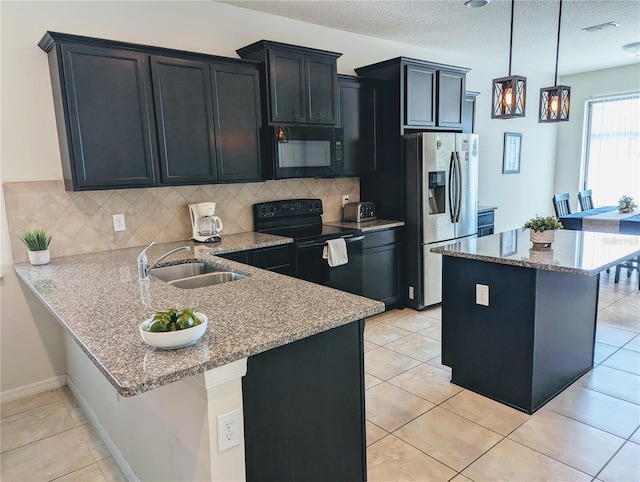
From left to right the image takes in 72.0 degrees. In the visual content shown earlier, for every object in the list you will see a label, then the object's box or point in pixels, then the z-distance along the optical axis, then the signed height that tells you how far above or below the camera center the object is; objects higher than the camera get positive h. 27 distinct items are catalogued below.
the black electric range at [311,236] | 3.57 -0.55
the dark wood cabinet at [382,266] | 4.06 -0.93
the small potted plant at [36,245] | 2.69 -0.41
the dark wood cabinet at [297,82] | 3.42 +0.70
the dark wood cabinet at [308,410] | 1.52 -0.89
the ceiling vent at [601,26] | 4.43 +1.35
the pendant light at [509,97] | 2.59 +0.39
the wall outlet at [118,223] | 3.16 -0.34
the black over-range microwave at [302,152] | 3.51 +0.14
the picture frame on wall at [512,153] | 6.29 +0.14
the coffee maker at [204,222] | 3.33 -0.38
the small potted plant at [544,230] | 2.68 -0.41
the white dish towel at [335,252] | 3.63 -0.69
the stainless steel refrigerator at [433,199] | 4.13 -0.33
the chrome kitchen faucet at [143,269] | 2.16 -0.46
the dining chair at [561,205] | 5.38 -0.54
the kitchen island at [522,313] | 2.49 -0.91
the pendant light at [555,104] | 2.93 +0.38
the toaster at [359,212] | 4.32 -0.43
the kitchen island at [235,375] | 1.33 -0.68
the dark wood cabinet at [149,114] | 2.67 +0.40
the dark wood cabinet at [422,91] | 4.14 +0.72
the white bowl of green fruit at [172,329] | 1.29 -0.46
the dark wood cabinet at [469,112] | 5.15 +0.62
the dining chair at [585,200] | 5.95 -0.54
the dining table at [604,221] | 4.50 -0.65
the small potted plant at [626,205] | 5.10 -0.53
